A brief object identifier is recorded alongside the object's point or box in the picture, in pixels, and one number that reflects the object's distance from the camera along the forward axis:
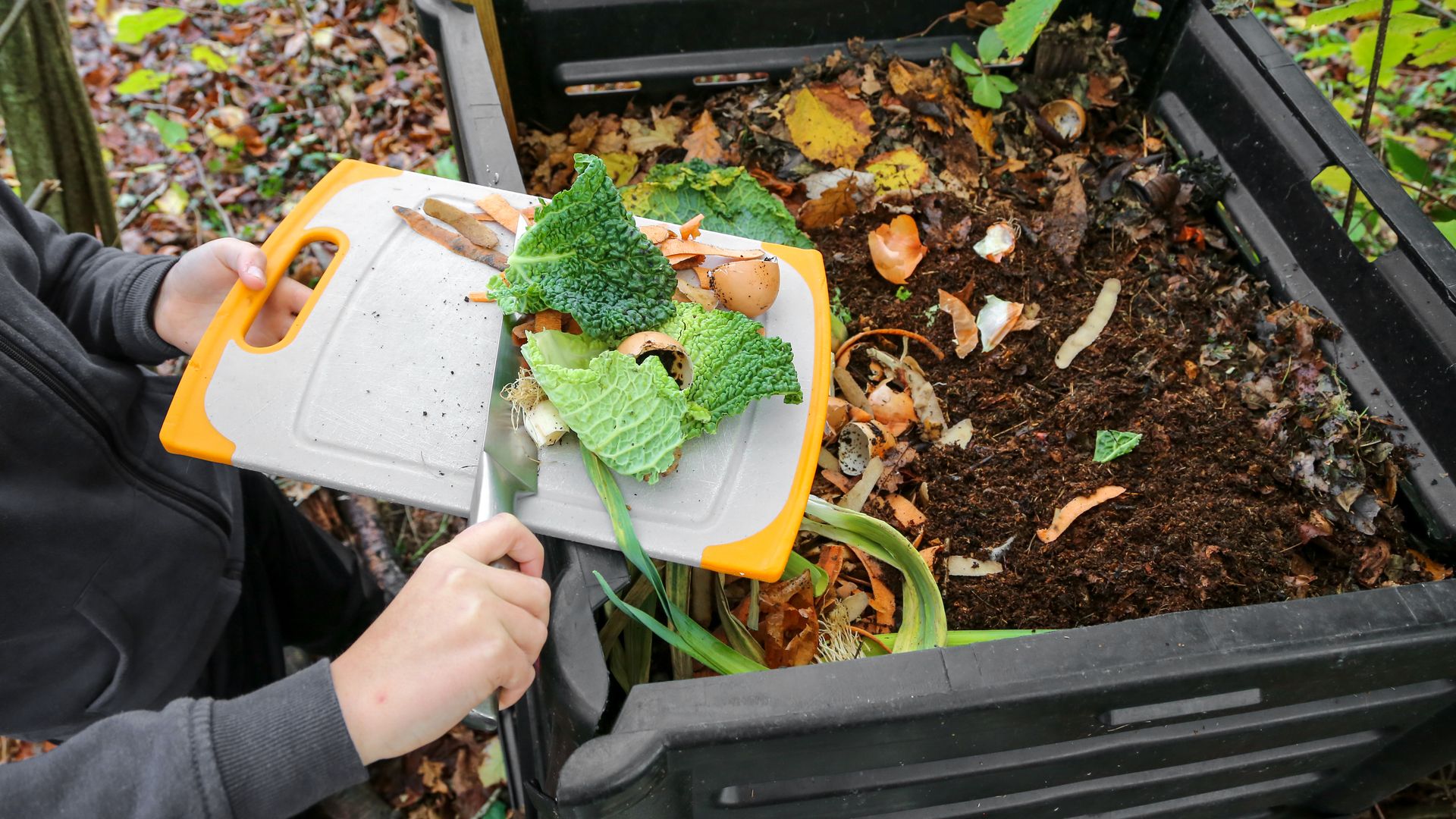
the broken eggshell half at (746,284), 1.22
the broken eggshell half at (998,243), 1.73
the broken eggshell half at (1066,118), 1.95
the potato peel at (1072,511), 1.42
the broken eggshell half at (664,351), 1.09
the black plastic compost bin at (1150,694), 0.83
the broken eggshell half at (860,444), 1.49
